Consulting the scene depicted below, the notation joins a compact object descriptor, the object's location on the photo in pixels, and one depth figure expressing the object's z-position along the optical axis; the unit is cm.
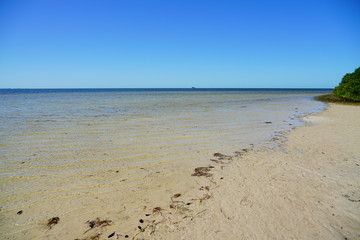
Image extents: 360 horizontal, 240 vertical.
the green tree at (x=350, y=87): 2633
